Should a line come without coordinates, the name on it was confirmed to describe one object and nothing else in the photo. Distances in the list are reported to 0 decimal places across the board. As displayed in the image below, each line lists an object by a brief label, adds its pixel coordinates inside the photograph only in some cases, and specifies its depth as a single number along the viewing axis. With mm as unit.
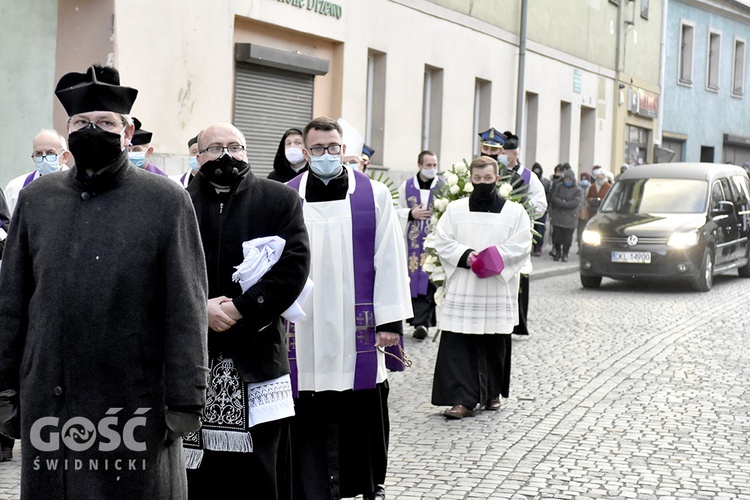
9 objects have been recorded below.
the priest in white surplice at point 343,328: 6422
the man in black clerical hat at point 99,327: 4043
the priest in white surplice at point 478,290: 9180
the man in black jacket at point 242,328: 5293
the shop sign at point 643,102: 36156
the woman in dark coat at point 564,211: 25062
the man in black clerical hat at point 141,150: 10148
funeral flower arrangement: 11149
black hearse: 18891
